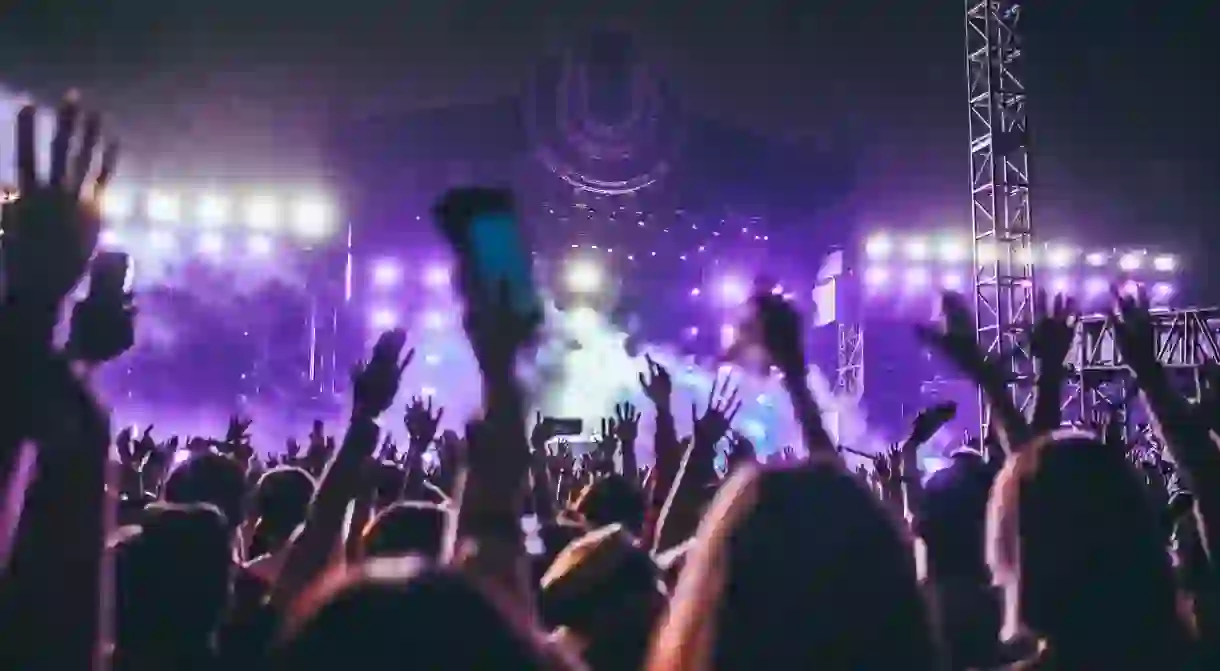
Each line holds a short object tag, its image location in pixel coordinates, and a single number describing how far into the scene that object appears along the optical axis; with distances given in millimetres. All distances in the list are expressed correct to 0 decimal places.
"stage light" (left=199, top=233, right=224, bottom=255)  23953
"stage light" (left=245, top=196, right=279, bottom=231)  24141
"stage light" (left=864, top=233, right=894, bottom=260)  26312
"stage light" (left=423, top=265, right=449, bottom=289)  25422
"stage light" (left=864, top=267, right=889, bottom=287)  26266
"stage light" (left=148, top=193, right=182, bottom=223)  23062
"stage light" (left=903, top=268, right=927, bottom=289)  26531
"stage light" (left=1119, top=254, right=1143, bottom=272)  26414
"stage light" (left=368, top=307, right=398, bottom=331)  24188
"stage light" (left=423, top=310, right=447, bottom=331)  25406
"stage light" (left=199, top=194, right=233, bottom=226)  23625
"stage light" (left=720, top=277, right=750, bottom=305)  24109
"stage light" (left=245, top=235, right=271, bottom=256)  24328
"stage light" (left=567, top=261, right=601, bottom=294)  23594
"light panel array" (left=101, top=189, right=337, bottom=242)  23016
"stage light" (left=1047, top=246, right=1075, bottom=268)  26016
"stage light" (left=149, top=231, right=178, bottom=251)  23250
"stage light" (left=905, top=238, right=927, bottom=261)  26656
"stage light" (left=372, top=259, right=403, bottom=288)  24656
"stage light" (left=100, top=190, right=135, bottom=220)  22531
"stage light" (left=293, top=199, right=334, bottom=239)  24219
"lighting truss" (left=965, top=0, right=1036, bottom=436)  12336
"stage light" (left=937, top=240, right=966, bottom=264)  26891
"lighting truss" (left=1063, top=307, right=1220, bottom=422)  10883
